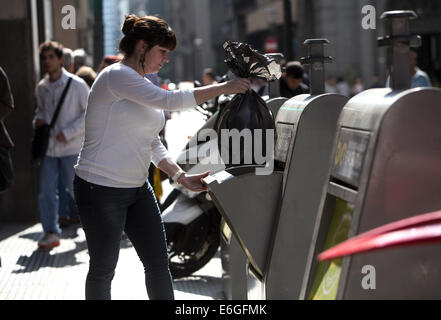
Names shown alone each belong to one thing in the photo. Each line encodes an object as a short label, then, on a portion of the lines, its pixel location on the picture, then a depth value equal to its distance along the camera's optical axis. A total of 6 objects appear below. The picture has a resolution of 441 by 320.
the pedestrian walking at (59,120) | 16.15
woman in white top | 7.58
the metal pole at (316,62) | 8.48
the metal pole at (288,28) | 28.34
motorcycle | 12.34
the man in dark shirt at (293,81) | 17.01
